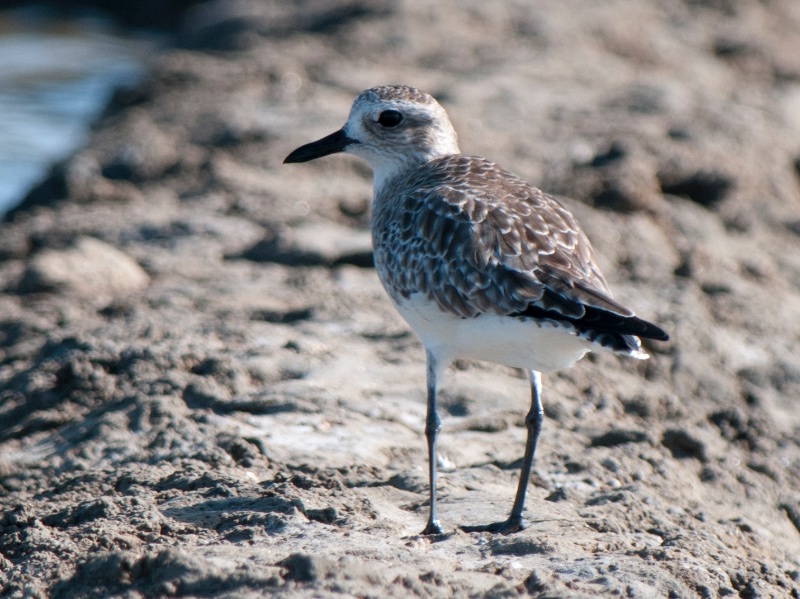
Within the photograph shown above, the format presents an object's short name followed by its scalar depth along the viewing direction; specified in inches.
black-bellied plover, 374.6
